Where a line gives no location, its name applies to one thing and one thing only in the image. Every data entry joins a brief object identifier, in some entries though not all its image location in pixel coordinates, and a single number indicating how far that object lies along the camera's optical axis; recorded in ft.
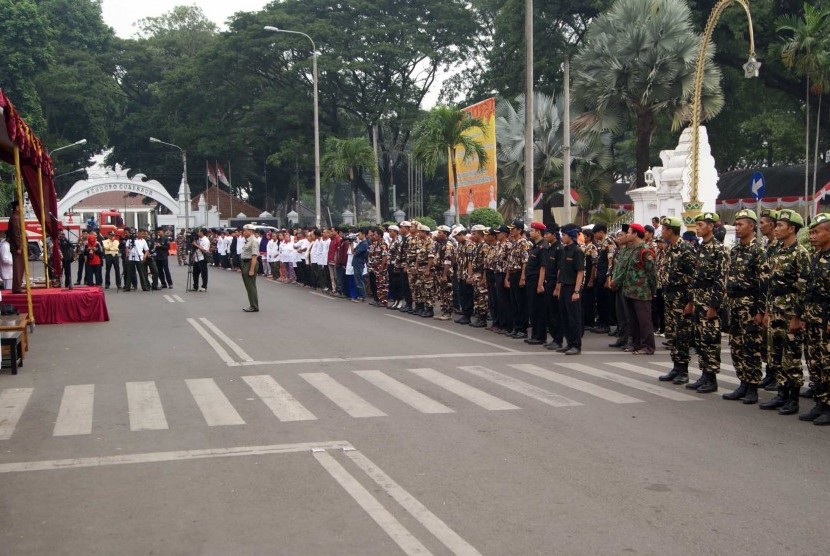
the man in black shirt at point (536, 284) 47.98
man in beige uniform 64.90
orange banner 98.68
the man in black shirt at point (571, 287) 43.78
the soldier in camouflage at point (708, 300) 33.22
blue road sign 60.70
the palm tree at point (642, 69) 96.63
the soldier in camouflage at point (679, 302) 34.76
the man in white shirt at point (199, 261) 87.51
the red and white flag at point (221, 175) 201.09
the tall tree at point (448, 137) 97.66
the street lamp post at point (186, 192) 201.18
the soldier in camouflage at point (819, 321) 27.89
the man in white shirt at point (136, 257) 88.89
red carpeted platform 58.80
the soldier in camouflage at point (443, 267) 59.93
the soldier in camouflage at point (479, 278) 56.13
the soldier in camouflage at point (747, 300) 30.91
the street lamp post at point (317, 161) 132.46
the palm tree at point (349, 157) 146.10
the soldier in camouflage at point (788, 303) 29.12
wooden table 40.16
